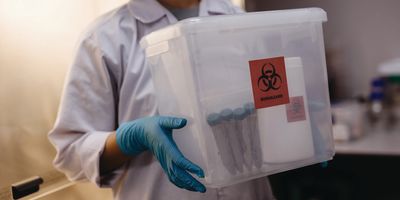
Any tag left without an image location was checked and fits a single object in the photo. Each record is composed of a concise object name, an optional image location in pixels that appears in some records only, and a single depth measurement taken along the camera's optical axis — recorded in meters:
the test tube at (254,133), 0.69
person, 0.85
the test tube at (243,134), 0.69
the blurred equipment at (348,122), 1.96
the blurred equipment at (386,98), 2.15
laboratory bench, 2.07
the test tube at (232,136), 0.68
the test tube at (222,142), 0.67
